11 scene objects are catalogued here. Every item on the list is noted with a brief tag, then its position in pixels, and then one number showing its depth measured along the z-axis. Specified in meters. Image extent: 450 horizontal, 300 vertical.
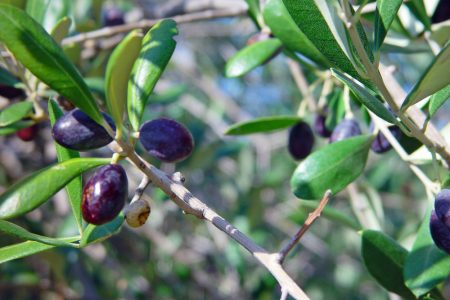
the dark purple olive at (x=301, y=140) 0.38
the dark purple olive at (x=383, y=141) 0.33
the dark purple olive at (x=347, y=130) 0.35
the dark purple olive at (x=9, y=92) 0.36
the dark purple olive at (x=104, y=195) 0.26
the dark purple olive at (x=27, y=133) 0.39
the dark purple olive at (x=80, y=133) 0.26
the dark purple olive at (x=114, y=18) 0.50
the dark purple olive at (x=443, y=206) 0.26
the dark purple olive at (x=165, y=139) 0.28
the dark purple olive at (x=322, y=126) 0.40
